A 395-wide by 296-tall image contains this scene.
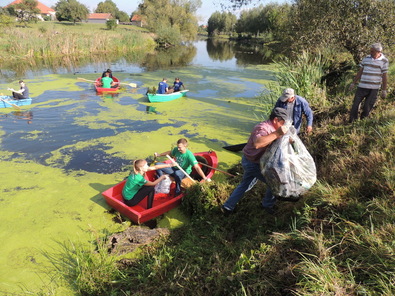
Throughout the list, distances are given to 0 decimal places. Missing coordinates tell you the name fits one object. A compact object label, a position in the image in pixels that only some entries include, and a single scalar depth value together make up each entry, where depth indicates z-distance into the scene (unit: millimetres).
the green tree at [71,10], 49188
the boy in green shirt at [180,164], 4398
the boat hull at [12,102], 8914
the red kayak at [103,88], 11195
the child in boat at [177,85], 10914
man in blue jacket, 4266
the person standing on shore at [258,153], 2656
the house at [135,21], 69175
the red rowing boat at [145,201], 3838
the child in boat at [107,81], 11234
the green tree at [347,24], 6977
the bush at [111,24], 39344
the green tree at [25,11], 40591
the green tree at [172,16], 37781
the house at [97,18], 67588
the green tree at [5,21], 21828
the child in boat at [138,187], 3859
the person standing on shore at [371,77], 4391
